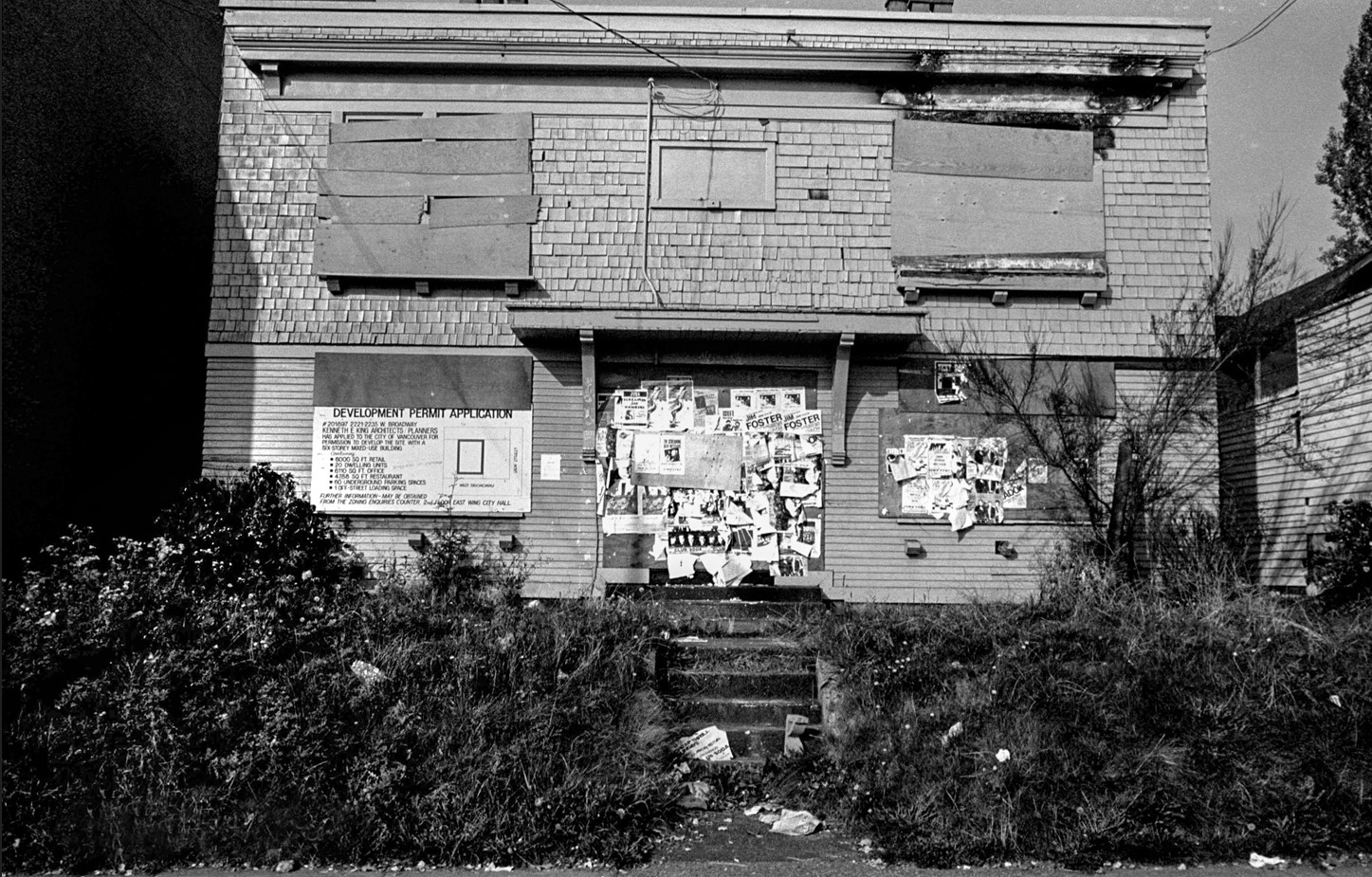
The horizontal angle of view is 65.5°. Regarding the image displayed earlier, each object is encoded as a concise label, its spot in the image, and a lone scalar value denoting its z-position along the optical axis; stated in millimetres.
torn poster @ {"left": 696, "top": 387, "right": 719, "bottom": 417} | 11688
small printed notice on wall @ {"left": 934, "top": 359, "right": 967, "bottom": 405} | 11789
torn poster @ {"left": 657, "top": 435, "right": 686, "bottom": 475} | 11641
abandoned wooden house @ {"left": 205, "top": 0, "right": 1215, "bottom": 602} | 11633
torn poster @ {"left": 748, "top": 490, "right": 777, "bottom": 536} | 11609
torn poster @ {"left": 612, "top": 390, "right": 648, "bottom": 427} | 11688
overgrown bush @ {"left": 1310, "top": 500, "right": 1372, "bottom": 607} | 9914
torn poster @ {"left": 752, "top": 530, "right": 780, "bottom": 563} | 11562
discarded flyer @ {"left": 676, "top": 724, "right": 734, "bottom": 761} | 7680
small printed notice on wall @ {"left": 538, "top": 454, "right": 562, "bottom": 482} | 11648
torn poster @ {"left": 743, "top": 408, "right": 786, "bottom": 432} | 11673
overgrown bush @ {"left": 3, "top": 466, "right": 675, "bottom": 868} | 6270
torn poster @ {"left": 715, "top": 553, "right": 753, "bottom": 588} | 11523
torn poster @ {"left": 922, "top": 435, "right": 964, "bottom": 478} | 11734
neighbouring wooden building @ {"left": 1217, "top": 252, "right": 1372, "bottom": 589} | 13469
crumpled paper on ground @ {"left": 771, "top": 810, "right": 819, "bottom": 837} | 6750
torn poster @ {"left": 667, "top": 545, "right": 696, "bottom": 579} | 11516
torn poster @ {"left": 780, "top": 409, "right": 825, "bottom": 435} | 11695
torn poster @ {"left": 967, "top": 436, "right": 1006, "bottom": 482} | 11727
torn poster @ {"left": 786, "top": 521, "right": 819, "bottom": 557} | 11602
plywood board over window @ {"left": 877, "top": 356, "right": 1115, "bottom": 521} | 11688
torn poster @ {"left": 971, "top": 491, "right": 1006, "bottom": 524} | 11664
